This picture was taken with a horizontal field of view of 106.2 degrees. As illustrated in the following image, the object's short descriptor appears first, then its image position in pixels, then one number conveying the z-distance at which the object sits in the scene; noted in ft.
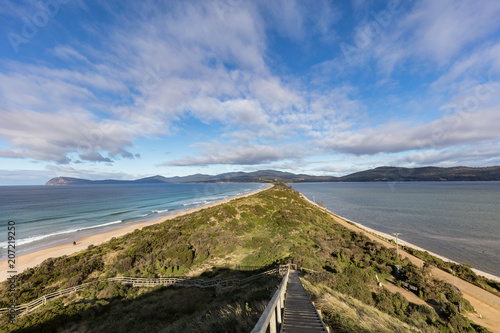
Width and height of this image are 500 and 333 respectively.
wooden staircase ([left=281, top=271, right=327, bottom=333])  18.59
